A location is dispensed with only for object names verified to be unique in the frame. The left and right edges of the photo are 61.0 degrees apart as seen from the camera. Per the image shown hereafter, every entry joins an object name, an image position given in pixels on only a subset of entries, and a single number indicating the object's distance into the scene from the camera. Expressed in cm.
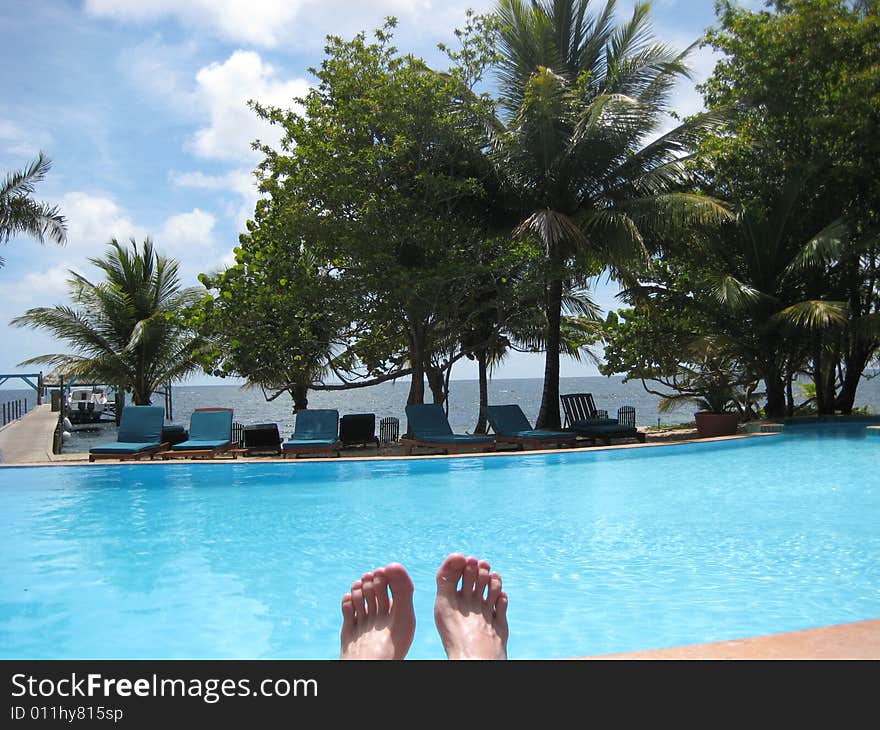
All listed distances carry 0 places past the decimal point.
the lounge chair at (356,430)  1391
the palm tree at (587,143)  1419
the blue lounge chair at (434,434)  1277
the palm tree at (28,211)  1642
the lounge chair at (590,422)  1420
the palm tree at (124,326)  1903
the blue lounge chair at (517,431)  1323
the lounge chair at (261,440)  1314
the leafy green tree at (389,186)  1313
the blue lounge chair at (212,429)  1263
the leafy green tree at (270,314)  1444
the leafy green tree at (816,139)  1479
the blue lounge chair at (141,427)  1253
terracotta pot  1456
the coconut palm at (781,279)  1501
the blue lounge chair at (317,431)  1274
